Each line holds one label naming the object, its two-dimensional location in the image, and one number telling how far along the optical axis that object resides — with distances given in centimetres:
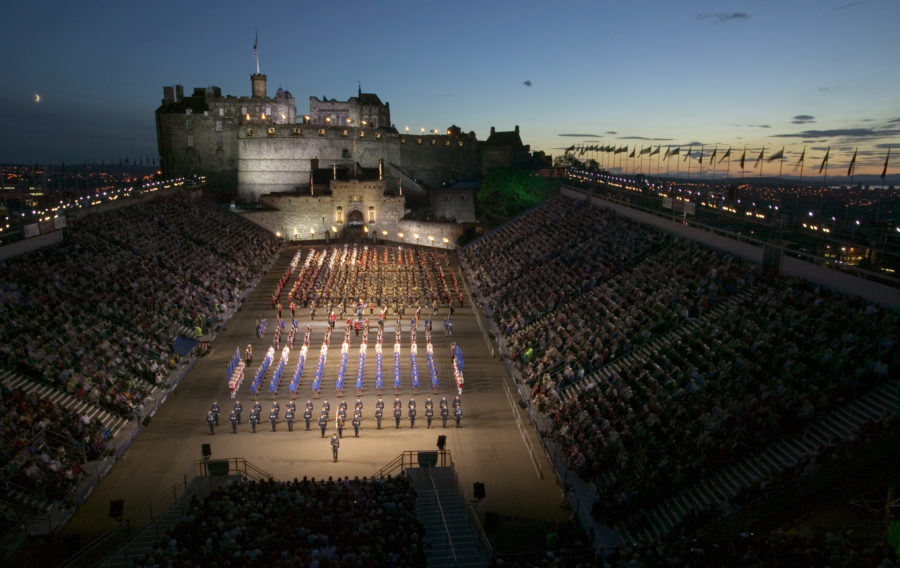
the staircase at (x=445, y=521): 1291
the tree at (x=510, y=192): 5778
